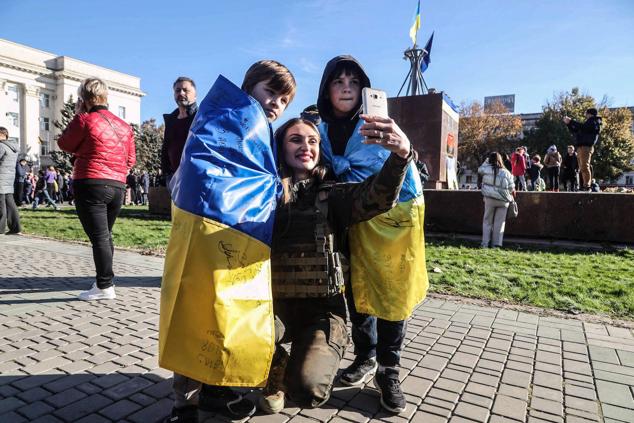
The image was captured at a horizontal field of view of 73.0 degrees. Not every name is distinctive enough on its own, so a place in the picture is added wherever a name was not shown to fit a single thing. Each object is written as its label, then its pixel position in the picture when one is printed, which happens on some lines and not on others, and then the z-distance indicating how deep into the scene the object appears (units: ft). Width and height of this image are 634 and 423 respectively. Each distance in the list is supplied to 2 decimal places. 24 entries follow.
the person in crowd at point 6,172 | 26.01
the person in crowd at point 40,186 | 61.55
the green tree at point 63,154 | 137.08
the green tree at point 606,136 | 126.31
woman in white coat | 25.43
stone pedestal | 36.96
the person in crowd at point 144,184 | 82.05
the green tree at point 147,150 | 163.02
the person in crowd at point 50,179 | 64.14
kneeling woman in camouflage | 6.66
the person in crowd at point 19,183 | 38.83
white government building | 188.03
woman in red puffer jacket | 13.05
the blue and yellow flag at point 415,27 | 52.16
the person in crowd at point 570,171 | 40.97
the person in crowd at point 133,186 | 78.99
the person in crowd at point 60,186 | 77.15
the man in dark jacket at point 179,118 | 13.19
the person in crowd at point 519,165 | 42.93
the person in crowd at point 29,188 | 71.00
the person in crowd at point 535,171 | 47.99
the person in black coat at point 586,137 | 34.35
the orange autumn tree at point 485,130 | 154.61
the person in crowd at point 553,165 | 45.50
